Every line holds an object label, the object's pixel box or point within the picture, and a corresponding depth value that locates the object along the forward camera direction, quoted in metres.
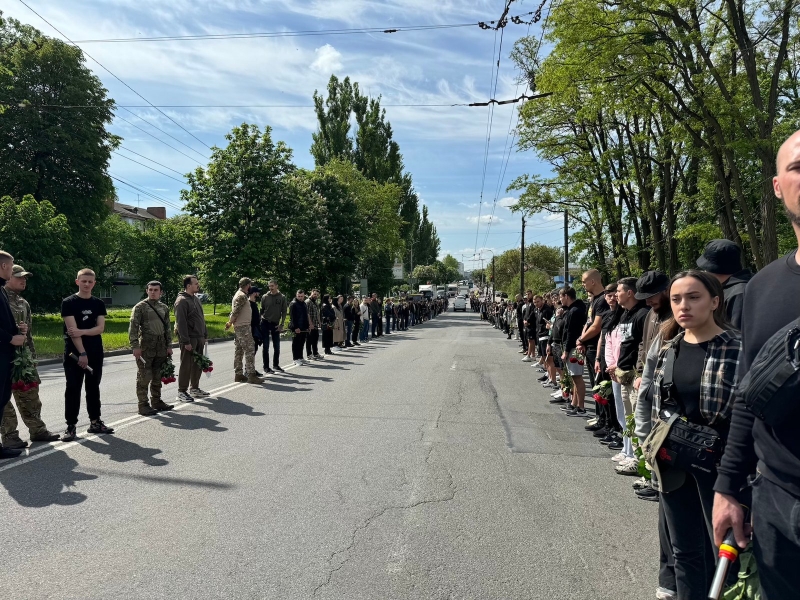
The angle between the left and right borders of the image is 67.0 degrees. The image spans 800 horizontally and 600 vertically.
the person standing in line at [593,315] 7.95
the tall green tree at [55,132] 31.20
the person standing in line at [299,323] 15.40
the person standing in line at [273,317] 13.79
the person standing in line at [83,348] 6.98
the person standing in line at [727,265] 4.41
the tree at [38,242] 26.12
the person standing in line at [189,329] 9.56
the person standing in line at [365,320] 24.54
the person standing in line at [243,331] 11.34
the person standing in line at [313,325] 16.70
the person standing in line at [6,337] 5.68
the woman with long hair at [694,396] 2.79
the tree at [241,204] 30.00
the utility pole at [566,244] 29.24
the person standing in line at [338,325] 19.75
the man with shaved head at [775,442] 1.75
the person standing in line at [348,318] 22.52
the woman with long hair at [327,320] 18.52
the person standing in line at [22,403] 6.31
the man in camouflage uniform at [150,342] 8.28
